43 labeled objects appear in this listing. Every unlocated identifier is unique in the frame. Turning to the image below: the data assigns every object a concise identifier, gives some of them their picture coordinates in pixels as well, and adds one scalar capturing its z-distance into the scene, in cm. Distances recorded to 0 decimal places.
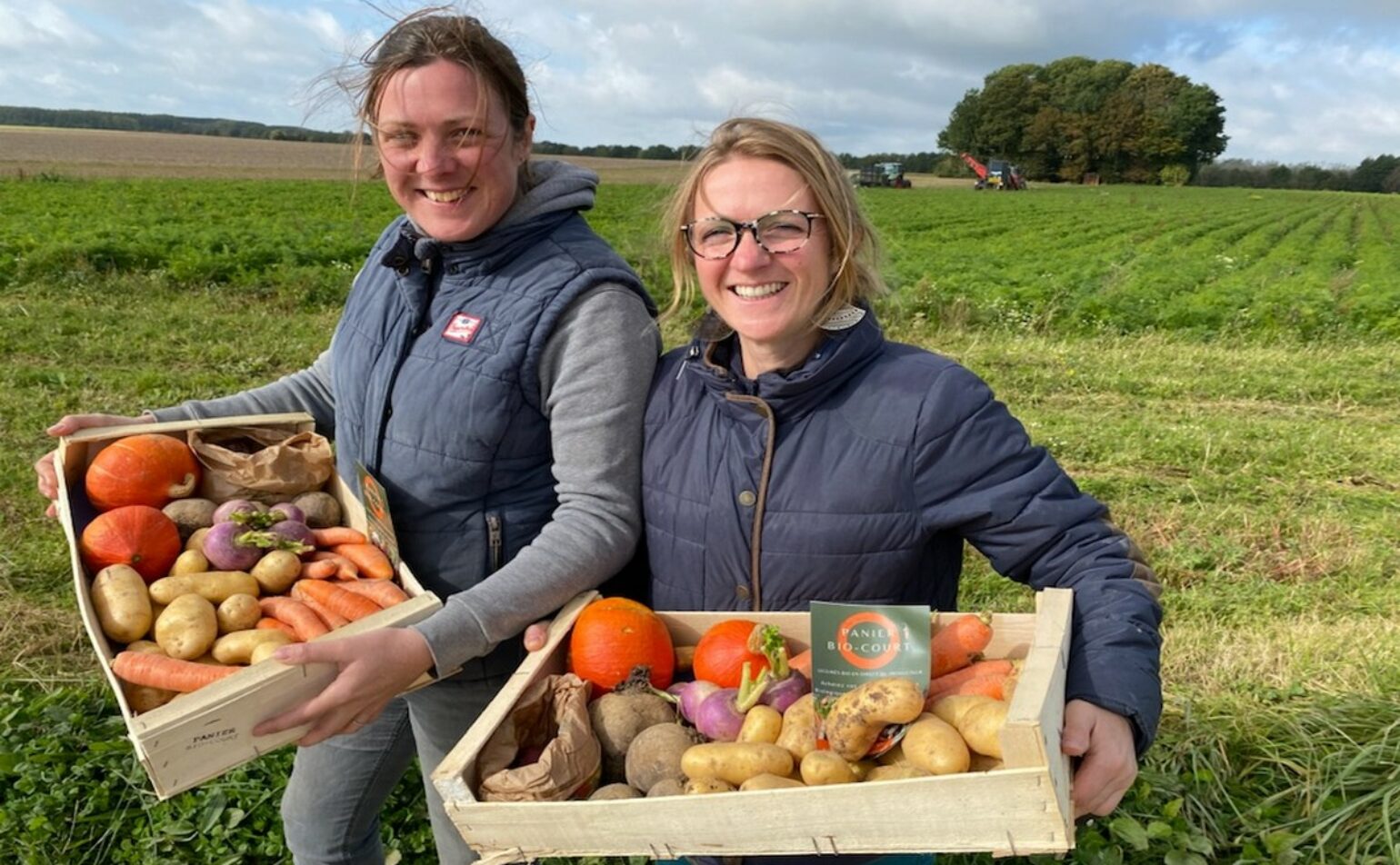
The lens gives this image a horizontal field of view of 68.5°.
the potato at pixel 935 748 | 136
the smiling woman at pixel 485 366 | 189
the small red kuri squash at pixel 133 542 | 201
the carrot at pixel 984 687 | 154
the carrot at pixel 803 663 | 171
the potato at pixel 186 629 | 181
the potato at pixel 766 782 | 138
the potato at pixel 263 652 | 177
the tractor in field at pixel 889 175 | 5771
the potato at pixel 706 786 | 143
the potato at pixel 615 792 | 150
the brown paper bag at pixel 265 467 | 227
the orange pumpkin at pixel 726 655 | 172
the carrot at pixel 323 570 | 205
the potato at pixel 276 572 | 204
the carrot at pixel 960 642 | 165
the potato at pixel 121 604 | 187
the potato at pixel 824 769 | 141
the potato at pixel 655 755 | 154
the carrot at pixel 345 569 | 203
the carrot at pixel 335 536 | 218
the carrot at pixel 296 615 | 188
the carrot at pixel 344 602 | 190
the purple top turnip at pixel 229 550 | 205
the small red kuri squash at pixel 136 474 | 215
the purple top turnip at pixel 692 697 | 170
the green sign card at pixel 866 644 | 153
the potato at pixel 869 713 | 143
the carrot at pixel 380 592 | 192
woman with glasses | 170
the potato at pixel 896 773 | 137
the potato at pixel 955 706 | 145
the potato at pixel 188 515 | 218
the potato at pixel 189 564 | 204
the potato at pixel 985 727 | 137
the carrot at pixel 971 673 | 160
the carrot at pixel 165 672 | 170
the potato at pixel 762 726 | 155
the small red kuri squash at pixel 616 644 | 176
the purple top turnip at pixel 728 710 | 162
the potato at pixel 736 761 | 144
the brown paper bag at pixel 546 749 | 146
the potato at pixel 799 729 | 151
